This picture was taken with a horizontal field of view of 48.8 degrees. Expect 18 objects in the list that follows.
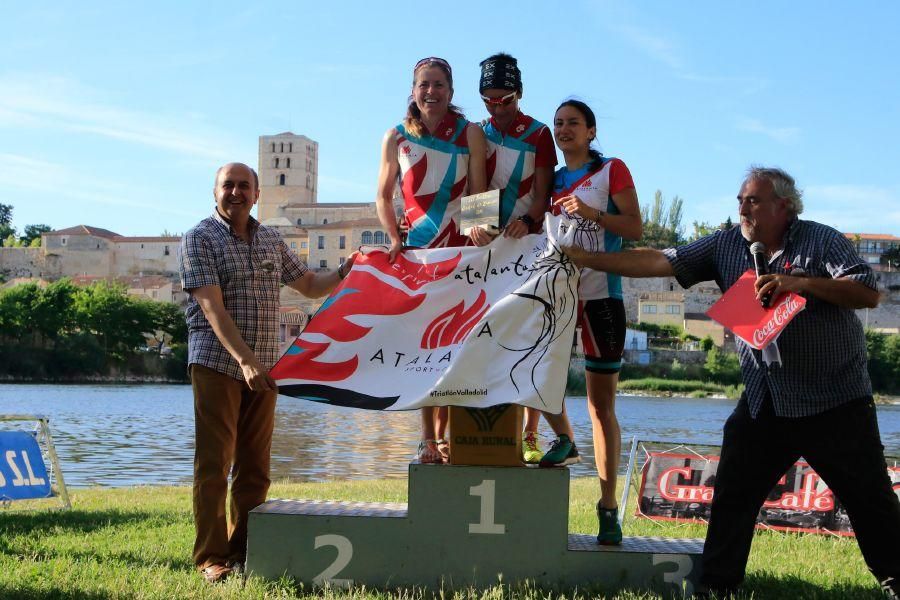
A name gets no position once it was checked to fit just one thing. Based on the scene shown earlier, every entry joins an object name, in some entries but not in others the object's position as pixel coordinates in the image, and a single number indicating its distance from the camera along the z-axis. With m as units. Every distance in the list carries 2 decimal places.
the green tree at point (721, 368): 89.06
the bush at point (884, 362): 86.50
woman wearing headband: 5.05
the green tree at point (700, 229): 119.66
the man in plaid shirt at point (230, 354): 4.91
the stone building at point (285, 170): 155.12
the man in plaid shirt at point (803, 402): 4.13
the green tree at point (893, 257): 122.44
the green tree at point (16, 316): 80.81
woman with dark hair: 4.76
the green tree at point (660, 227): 117.38
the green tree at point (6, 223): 143.38
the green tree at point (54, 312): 81.88
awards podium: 4.46
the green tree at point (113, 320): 83.75
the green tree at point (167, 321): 88.19
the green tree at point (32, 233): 139.62
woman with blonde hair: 5.07
